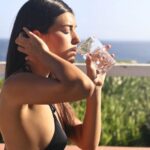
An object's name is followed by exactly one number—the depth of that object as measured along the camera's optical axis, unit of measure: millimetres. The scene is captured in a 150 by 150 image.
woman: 1800
